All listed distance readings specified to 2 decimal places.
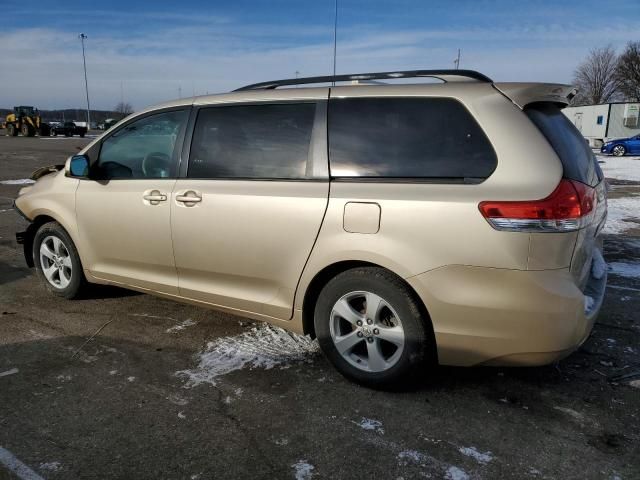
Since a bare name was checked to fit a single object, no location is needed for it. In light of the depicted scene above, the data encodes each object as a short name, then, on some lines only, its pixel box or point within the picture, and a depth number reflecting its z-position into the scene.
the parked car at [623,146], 27.52
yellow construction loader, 41.12
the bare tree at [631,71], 49.91
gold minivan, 2.62
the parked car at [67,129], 46.67
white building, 38.47
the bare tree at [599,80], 65.00
